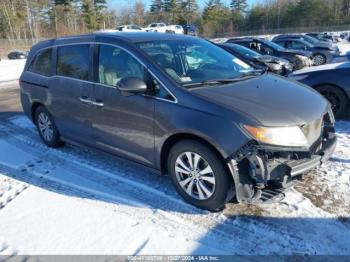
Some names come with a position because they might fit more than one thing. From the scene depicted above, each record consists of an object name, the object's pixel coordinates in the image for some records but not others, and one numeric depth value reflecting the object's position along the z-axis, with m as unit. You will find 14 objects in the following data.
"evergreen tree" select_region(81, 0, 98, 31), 67.12
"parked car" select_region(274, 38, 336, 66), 18.48
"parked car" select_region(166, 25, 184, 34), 43.87
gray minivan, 3.24
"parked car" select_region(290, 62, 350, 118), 6.41
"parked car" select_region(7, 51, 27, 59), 41.06
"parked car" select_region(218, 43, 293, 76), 12.03
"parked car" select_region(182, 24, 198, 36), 46.50
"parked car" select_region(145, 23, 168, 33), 41.79
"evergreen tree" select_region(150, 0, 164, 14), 83.50
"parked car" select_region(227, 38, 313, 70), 14.75
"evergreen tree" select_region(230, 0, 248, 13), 84.19
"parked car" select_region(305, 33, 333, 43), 37.01
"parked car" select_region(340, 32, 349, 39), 45.70
